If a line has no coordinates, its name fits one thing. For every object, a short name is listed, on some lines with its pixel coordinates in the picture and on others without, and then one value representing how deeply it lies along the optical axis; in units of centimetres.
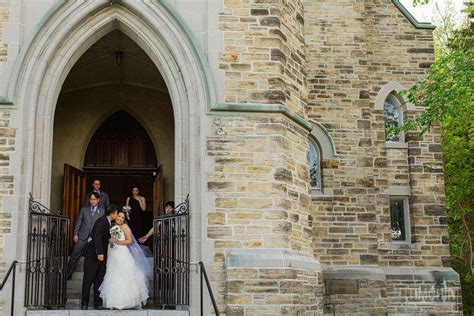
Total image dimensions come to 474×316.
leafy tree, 1303
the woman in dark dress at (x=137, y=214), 1395
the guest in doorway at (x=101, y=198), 1223
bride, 998
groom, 1045
